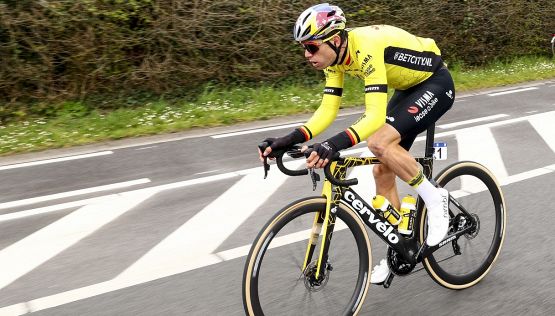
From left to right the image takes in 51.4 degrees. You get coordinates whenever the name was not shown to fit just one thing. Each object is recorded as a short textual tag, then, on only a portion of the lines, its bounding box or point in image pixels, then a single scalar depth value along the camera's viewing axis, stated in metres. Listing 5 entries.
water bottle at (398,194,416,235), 3.77
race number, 3.78
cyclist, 3.23
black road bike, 3.13
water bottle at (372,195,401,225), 3.68
